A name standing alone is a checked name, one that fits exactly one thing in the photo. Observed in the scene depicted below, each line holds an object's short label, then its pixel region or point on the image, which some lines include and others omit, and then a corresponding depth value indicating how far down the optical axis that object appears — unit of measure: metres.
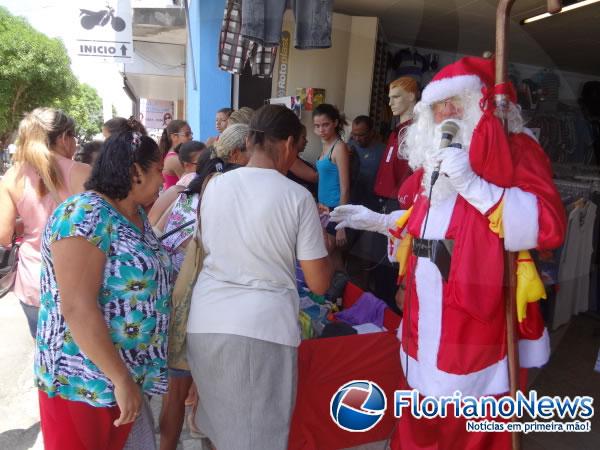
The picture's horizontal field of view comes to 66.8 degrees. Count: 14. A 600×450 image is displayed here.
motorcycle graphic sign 5.91
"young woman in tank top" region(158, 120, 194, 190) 4.22
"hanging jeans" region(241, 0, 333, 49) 3.15
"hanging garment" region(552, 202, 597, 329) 3.90
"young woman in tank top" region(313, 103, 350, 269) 3.89
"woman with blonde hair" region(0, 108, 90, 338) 2.29
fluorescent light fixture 4.11
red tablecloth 2.31
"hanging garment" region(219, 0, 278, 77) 4.20
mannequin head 3.46
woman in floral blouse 1.38
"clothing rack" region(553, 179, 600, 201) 4.08
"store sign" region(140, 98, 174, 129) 17.94
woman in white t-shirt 1.59
